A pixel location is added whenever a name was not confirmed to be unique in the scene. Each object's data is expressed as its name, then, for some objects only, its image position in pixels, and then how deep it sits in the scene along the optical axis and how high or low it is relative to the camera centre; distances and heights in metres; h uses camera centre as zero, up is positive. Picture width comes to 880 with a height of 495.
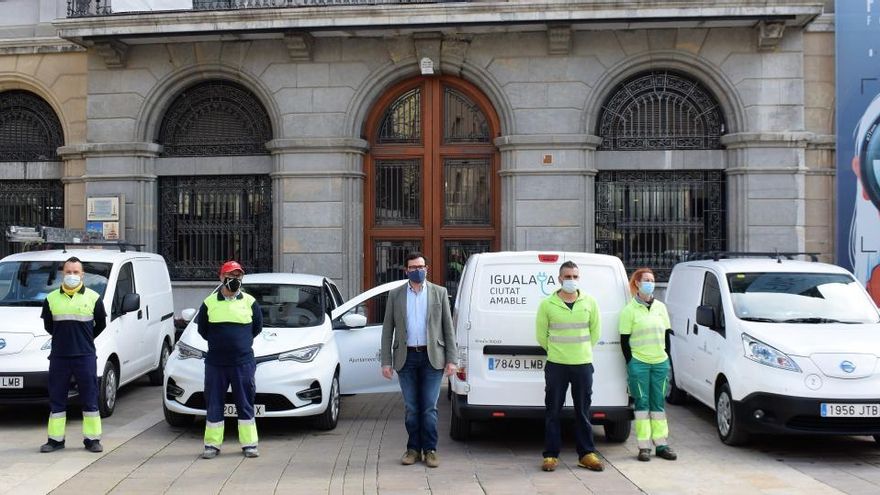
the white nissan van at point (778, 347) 7.67 -0.97
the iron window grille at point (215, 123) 16.05 +2.28
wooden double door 15.59 +1.20
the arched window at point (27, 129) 16.70 +2.26
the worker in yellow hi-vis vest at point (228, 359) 7.75 -1.01
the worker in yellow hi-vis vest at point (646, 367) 7.75 -1.10
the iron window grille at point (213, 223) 15.98 +0.41
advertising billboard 14.24 +1.78
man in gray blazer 7.55 -0.93
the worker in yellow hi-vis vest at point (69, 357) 8.02 -1.03
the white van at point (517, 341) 7.87 -0.87
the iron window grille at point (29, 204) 16.70 +0.81
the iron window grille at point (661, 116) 15.27 +2.27
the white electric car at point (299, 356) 8.59 -1.14
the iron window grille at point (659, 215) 15.22 +0.52
